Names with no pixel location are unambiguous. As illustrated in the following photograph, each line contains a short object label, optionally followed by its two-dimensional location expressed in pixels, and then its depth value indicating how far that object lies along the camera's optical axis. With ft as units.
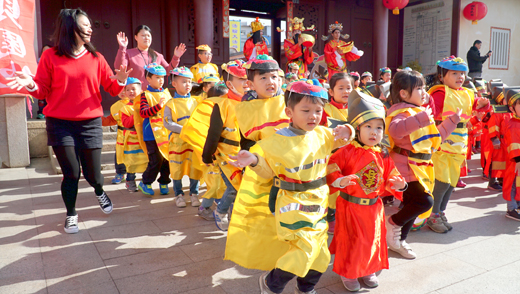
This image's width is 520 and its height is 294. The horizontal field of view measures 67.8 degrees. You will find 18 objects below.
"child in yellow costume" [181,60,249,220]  9.70
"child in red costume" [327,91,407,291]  7.41
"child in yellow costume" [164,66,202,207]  12.91
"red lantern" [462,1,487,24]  37.37
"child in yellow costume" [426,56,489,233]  10.73
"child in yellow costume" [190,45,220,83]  18.92
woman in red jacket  9.80
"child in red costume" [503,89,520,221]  11.91
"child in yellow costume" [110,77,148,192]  15.58
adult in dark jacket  32.71
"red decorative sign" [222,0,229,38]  31.99
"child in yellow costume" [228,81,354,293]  6.43
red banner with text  17.75
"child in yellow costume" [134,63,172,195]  14.01
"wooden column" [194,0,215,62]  26.40
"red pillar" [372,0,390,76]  34.45
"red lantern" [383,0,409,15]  33.11
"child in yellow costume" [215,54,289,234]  8.29
